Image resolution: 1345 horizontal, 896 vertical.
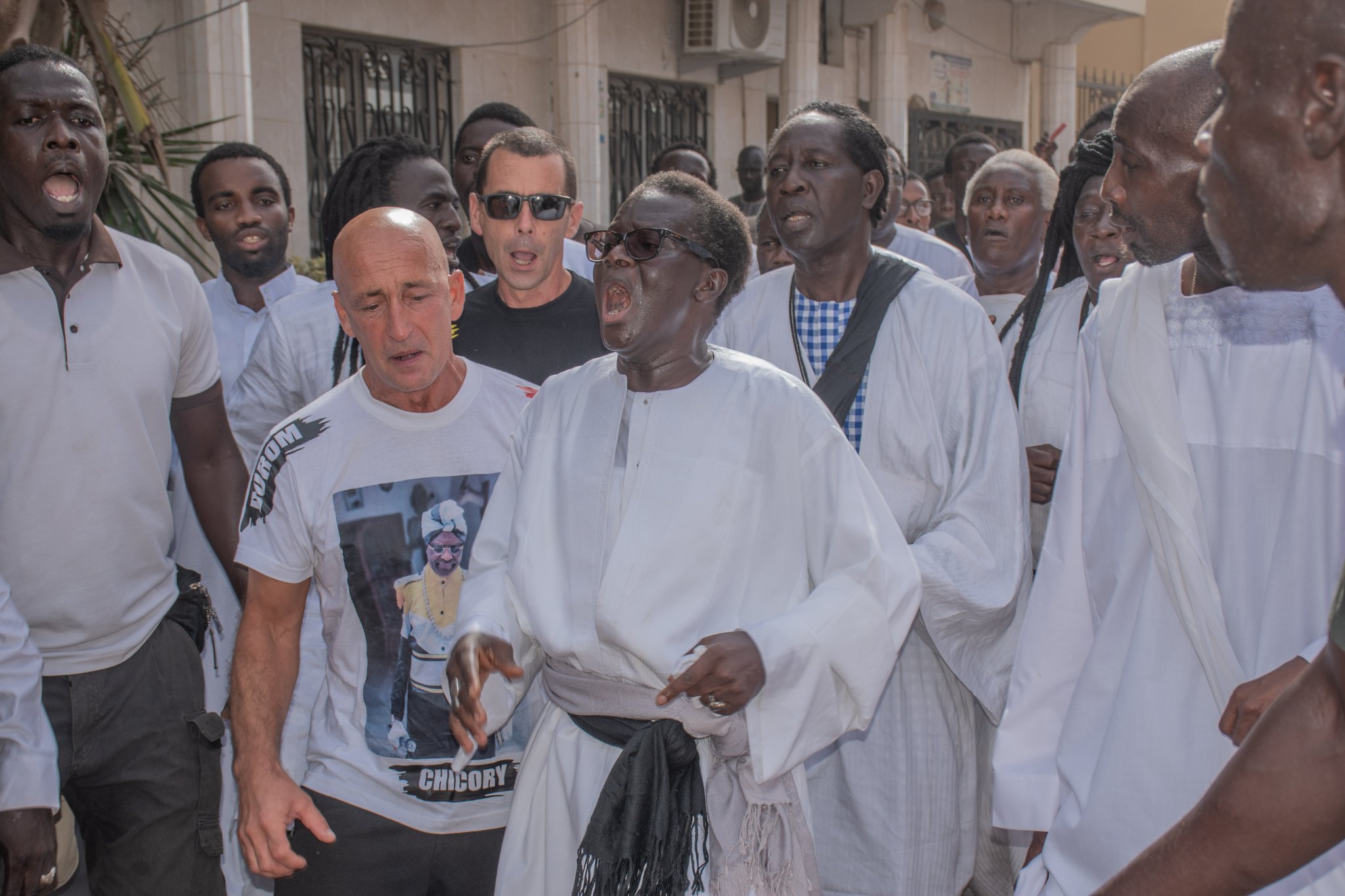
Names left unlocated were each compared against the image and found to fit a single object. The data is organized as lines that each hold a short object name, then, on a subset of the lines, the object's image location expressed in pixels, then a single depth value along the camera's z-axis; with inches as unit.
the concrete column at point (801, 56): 561.0
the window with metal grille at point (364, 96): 422.0
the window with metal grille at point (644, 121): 524.7
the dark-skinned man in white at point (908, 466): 136.2
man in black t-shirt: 152.0
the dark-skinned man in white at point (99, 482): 129.1
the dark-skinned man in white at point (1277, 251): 54.8
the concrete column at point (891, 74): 624.7
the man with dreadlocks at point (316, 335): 160.6
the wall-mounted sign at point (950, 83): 692.1
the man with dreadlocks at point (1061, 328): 155.6
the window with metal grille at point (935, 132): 674.2
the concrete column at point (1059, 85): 745.0
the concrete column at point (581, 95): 470.6
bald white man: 111.5
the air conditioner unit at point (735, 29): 530.0
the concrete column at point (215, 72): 337.4
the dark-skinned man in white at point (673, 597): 98.9
